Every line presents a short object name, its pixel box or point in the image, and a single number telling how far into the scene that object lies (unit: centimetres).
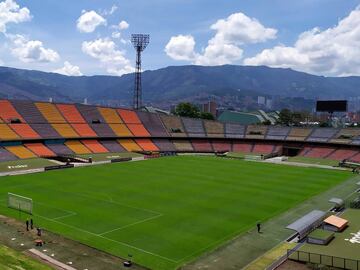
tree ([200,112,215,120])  15712
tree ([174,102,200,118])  15288
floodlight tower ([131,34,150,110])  11558
